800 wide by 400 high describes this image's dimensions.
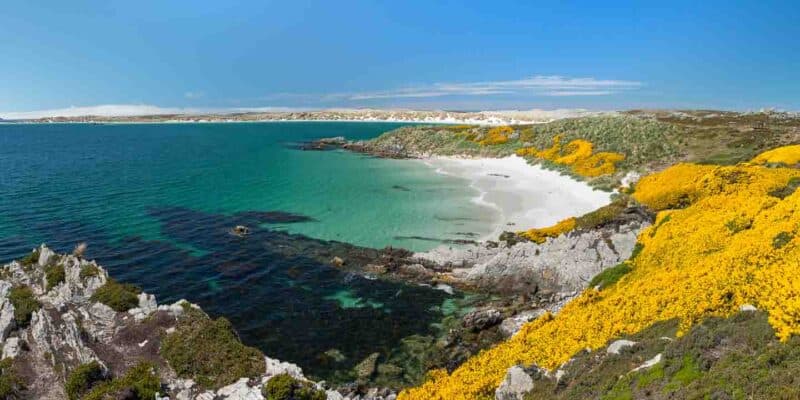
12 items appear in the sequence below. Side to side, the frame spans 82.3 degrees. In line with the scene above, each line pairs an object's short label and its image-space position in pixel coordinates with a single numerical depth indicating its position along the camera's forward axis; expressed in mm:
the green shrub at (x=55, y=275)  26391
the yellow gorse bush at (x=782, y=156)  36062
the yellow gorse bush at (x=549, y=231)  35188
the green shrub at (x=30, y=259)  29641
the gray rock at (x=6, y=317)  20422
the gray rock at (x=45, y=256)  28875
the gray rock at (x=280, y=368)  18953
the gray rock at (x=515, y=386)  14305
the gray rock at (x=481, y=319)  24406
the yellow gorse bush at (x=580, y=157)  62062
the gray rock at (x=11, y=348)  19578
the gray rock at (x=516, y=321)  23594
